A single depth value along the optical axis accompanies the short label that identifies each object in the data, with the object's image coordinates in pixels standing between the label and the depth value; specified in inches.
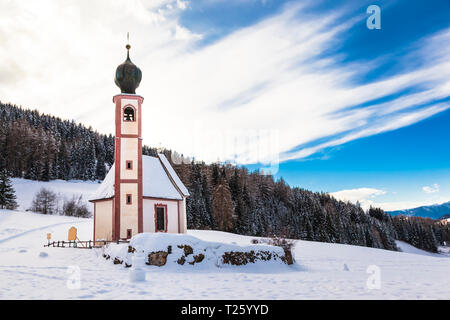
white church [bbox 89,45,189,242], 939.3
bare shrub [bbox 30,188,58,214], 2285.9
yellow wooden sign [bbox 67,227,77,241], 964.1
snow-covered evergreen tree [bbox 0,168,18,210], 2003.0
